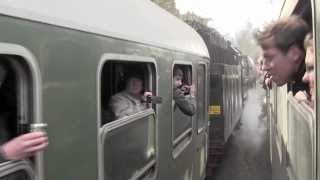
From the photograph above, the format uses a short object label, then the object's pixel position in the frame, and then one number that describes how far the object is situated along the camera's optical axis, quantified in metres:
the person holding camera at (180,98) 3.46
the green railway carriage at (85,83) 1.41
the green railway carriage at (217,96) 6.48
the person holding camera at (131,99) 2.46
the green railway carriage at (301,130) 1.38
